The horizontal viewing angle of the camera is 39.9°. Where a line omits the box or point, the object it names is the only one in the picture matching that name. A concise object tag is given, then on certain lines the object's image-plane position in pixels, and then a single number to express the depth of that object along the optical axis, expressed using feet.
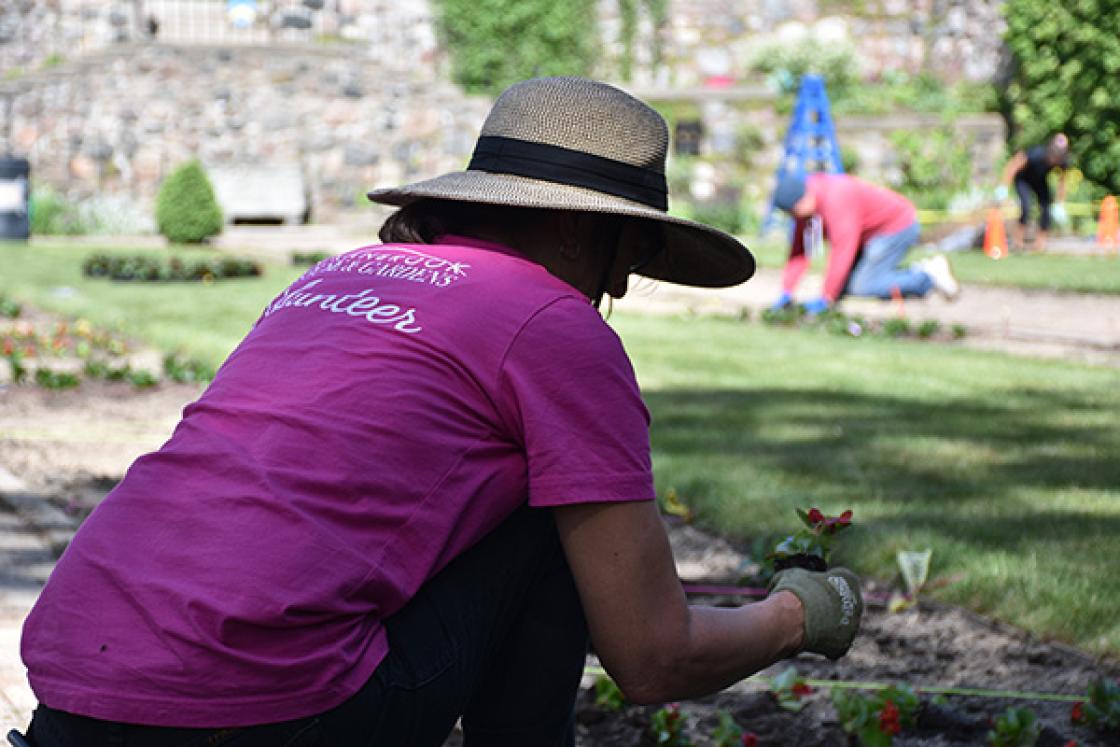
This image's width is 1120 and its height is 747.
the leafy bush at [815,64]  88.12
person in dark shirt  57.67
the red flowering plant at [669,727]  9.59
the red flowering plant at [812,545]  8.24
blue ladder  53.26
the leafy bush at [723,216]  65.41
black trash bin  62.03
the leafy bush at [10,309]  33.42
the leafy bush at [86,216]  67.56
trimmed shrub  59.11
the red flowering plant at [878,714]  9.47
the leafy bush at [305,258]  49.98
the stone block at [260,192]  71.56
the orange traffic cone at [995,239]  55.83
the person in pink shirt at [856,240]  36.24
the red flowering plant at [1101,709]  9.43
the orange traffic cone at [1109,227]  56.54
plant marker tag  12.51
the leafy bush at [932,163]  70.74
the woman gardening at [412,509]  6.07
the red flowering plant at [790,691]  10.28
